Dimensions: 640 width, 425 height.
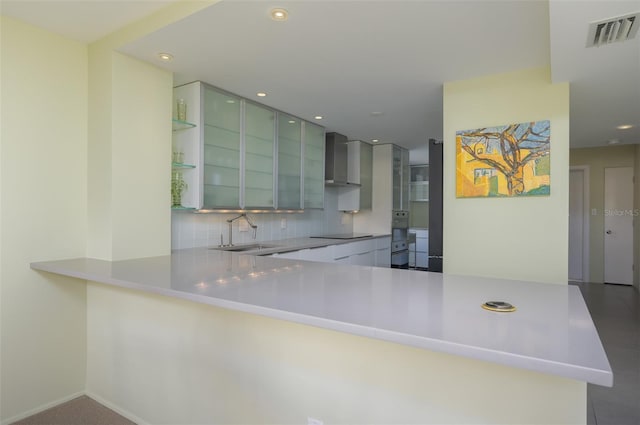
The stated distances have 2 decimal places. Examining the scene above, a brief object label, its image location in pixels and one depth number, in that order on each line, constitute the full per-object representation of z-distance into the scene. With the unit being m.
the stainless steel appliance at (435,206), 3.62
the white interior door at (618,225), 6.07
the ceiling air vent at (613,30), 1.67
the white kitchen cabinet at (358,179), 5.42
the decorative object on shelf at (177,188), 2.97
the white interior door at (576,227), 6.41
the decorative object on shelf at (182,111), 3.02
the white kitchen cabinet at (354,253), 3.79
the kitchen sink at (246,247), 3.49
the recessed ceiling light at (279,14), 1.90
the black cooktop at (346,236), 4.82
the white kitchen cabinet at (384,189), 5.71
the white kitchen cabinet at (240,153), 3.02
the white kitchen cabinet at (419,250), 7.00
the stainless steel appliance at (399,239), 5.82
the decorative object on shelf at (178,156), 3.07
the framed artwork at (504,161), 2.65
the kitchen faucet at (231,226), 3.62
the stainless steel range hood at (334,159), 4.84
